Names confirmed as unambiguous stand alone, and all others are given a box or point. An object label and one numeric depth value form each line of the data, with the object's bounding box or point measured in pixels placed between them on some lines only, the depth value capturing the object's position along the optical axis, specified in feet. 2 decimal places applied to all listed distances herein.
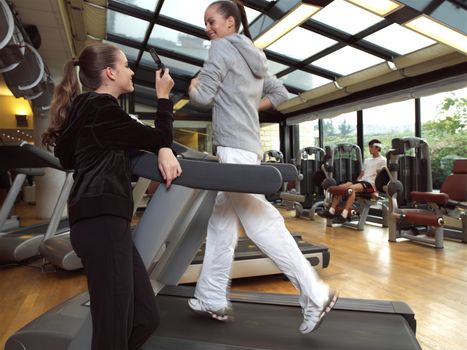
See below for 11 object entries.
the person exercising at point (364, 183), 16.44
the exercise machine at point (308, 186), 20.20
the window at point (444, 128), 16.20
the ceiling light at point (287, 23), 12.84
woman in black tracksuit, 3.08
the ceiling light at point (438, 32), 12.43
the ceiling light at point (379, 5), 11.46
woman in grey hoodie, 4.38
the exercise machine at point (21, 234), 10.14
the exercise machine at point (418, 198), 12.80
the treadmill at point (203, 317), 3.35
